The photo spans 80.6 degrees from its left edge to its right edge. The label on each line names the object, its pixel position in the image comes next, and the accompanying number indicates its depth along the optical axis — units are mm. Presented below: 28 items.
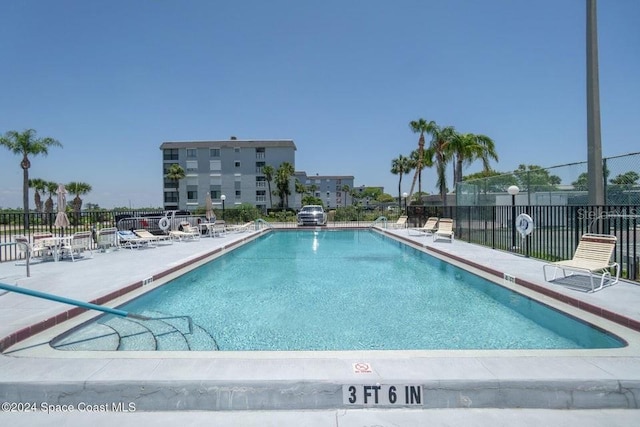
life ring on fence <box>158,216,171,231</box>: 16950
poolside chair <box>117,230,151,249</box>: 13570
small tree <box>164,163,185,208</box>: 51719
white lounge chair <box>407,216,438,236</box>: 17594
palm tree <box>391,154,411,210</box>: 54812
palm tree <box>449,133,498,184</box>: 29127
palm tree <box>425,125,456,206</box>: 30344
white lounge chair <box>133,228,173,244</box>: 13977
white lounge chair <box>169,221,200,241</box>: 16694
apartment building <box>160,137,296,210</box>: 55156
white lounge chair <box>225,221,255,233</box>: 23594
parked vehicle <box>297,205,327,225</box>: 28250
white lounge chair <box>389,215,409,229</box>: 23769
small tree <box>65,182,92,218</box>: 51053
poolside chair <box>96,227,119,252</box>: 12453
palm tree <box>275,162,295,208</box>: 53219
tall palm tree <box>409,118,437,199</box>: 33822
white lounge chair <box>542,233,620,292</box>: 6625
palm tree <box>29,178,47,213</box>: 54156
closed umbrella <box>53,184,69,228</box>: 11234
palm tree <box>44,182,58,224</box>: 50000
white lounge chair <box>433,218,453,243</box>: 15406
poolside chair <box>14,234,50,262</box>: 9533
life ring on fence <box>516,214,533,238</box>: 10102
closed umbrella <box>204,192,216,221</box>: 20594
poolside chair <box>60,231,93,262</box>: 10680
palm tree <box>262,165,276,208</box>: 54031
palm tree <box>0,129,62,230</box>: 35781
